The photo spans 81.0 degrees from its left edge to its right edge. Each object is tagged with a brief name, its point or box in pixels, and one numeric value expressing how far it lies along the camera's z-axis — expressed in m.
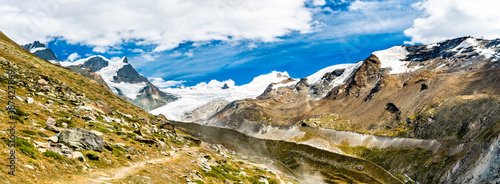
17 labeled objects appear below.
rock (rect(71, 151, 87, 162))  31.12
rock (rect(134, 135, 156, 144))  57.34
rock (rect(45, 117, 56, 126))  38.94
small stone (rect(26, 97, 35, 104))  43.84
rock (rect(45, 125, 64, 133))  36.92
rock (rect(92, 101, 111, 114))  70.56
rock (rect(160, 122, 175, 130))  107.32
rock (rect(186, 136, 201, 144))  118.21
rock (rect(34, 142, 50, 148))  29.41
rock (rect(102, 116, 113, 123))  60.31
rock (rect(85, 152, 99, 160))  33.85
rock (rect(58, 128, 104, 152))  33.31
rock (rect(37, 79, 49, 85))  60.55
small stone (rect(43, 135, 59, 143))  32.32
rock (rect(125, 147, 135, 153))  45.47
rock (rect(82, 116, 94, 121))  52.81
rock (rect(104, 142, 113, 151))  39.59
